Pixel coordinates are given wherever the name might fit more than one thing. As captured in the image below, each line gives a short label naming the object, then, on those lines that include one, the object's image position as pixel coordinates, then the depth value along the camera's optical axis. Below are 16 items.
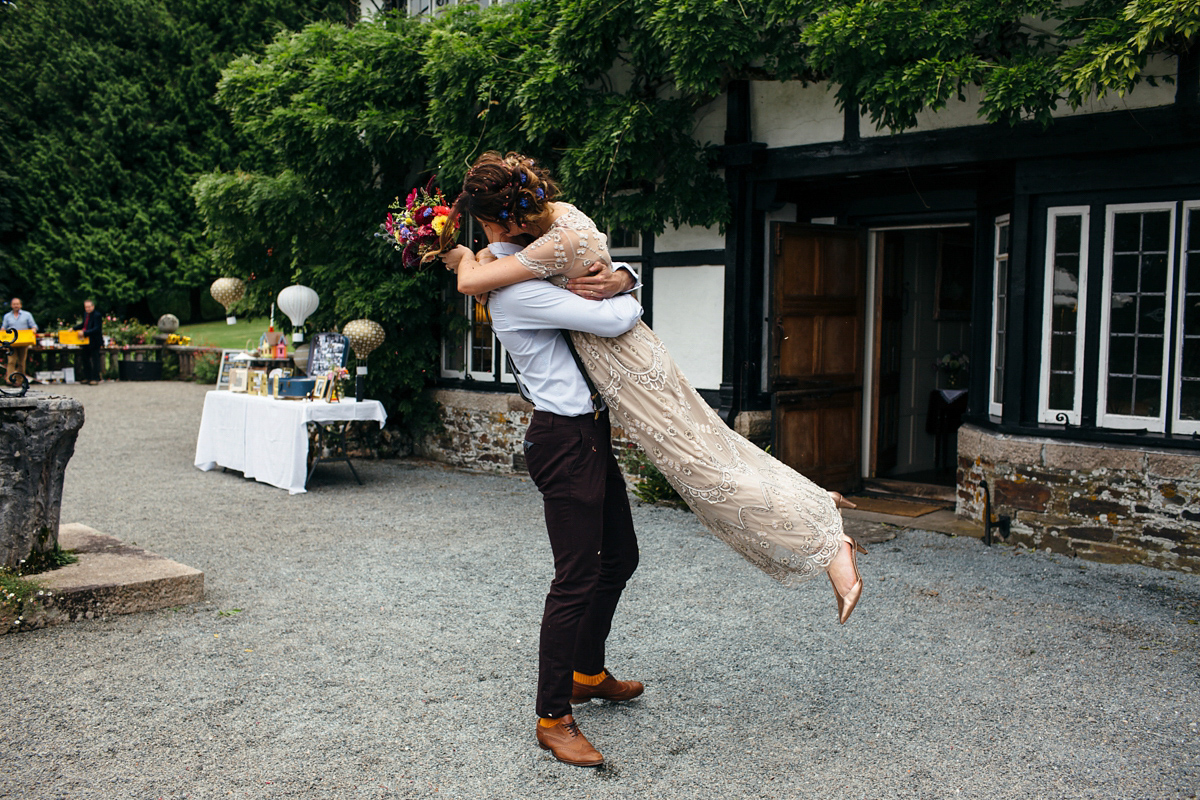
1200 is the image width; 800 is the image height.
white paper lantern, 9.49
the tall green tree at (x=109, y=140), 25.47
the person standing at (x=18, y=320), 18.47
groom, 3.03
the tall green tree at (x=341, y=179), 8.95
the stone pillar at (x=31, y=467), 4.68
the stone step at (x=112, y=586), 4.64
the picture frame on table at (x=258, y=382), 9.20
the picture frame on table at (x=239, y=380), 9.40
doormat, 7.57
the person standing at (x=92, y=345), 19.73
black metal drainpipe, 6.46
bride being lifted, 3.00
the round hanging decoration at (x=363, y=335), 9.32
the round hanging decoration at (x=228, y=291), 10.53
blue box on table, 8.82
